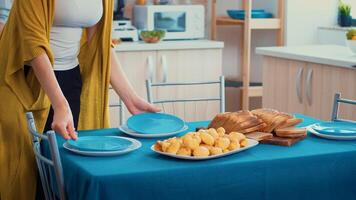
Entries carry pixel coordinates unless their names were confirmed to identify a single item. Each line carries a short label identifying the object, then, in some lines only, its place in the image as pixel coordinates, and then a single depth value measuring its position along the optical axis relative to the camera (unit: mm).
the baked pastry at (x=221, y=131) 2004
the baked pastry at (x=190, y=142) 1860
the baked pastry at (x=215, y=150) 1866
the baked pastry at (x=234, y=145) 1913
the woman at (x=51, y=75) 2195
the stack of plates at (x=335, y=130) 2125
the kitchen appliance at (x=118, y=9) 4637
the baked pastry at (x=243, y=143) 1945
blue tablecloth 1734
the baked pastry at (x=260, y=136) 2057
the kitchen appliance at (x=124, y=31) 4496
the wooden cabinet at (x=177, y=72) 4430
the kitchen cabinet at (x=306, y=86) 3346
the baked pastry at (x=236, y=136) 1955
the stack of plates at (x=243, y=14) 4887
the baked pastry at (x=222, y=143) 1896
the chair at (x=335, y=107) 2577
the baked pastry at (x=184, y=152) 1847
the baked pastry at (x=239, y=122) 2119
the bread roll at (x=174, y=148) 1858
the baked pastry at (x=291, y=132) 2068
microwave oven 4637
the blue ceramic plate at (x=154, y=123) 2199
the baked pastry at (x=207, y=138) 1907
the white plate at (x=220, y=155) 1827
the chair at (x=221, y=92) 2799
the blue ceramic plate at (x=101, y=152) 1888
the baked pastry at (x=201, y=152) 1838
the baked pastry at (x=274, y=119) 2131
